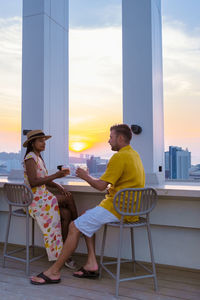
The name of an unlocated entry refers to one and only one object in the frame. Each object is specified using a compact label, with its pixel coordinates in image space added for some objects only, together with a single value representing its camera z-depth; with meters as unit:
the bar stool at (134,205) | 2.39
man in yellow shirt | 2.49
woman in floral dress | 2.90
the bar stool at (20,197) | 2.81
